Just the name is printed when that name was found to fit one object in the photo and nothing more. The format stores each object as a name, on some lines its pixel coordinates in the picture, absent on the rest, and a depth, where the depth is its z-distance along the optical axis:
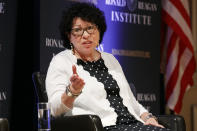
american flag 10.91
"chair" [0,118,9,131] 4.94
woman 5.82
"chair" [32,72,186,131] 5.21
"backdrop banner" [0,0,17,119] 8.28
